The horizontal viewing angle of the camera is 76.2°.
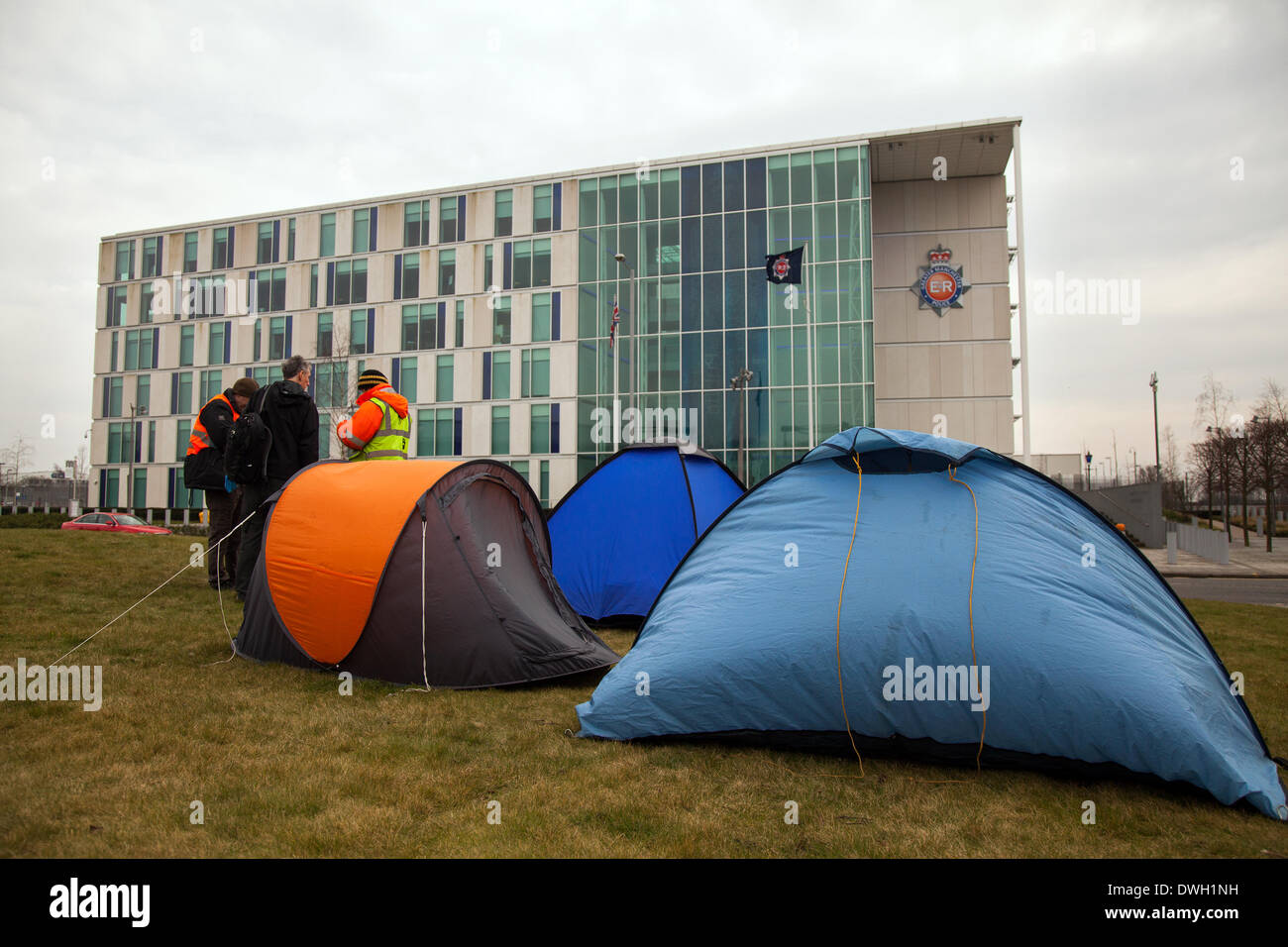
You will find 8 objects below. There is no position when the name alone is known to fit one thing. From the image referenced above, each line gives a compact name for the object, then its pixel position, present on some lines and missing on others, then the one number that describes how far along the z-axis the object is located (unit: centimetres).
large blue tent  411
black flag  2596
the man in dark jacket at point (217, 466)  841
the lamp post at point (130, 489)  4351
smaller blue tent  931
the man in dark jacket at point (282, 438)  798
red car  3155
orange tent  594
